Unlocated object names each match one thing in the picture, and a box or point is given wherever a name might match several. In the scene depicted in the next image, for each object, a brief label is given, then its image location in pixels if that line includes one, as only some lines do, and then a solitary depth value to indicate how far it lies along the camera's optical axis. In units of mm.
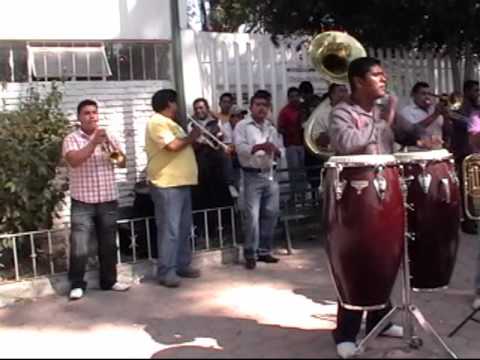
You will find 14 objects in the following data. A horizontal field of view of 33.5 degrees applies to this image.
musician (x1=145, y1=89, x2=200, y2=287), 6371
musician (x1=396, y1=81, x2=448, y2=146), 7051
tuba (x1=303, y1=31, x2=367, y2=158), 6226
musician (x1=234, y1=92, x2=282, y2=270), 6953
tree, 8383
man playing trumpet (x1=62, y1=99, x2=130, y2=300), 6145
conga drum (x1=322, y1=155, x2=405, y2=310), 4172
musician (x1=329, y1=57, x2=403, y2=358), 4332
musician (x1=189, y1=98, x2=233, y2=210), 7699
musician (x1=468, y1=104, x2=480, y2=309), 5587
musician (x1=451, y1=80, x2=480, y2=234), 8211
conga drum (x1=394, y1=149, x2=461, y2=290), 4418
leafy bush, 6281
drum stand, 4406
